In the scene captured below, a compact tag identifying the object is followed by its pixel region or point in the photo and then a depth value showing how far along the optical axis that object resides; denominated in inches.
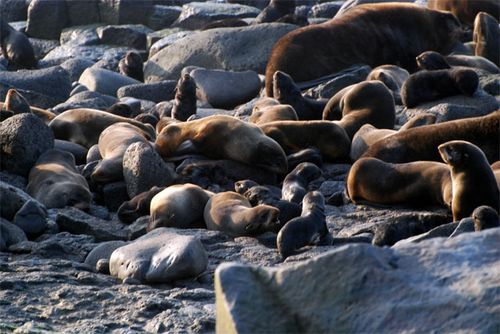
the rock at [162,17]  1904.5
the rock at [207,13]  1769.2
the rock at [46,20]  1973.4
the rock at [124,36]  1756.9
